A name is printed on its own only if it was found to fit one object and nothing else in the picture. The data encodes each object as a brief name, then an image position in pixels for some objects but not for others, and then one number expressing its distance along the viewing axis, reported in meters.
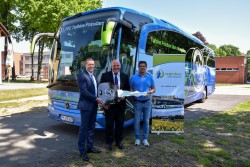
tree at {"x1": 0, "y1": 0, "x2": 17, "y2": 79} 37.84
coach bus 6.15
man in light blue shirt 5.82
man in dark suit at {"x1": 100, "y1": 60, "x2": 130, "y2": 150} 5.47
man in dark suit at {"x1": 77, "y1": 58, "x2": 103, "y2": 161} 4.89
